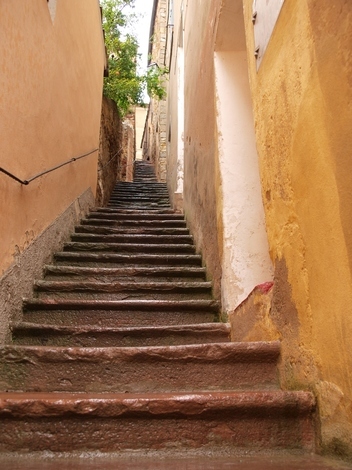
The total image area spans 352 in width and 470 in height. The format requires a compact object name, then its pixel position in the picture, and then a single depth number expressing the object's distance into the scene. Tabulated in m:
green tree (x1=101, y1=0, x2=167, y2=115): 8.30
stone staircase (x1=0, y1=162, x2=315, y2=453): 1.41
